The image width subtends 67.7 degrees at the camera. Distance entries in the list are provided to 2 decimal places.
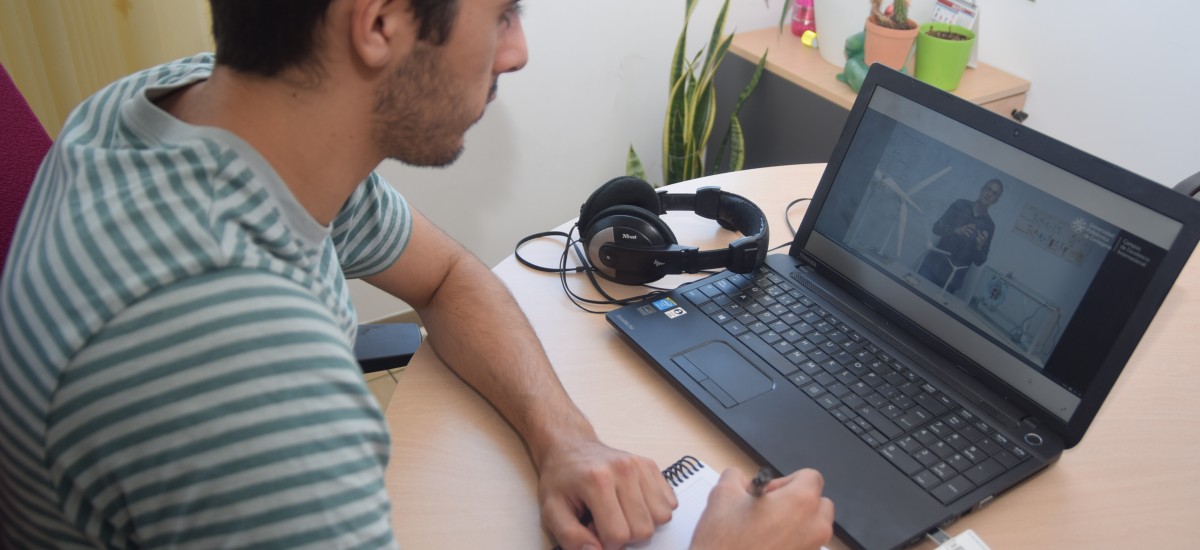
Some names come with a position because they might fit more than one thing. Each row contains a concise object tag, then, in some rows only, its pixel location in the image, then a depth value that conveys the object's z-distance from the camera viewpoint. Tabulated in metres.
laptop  0.81
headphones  1.10
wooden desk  0.80
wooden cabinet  1.97
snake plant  2.02
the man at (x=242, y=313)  0.59
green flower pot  1.87
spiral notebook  0.79
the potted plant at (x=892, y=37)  1.85
